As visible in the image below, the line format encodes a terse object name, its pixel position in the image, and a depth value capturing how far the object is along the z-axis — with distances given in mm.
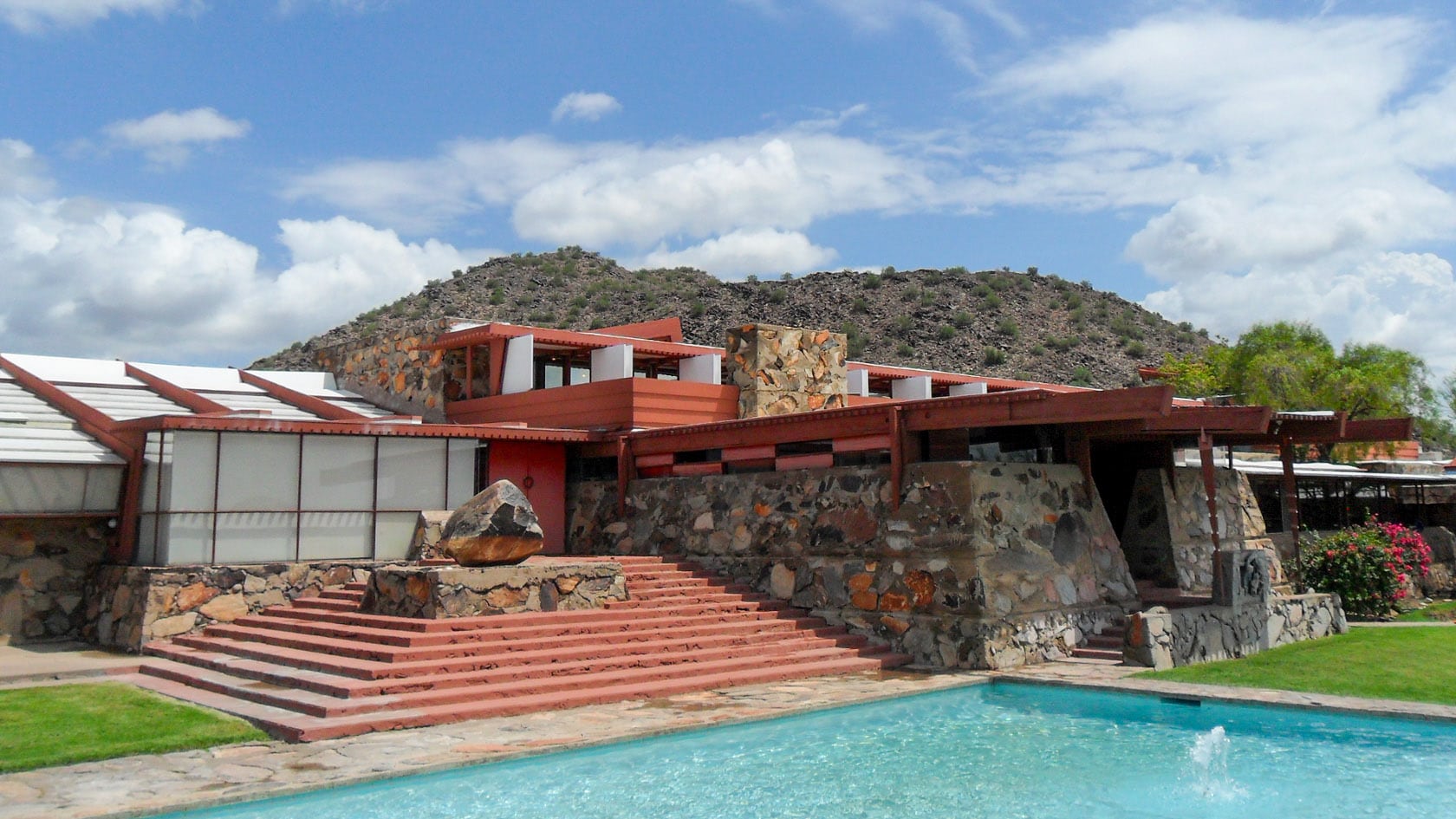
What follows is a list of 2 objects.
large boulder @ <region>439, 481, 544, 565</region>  14383
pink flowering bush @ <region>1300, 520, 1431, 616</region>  19922
